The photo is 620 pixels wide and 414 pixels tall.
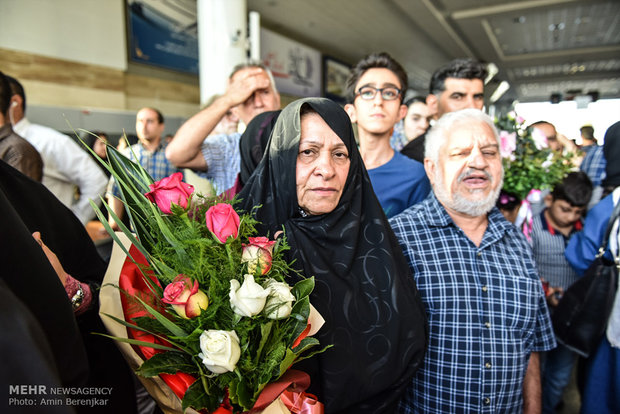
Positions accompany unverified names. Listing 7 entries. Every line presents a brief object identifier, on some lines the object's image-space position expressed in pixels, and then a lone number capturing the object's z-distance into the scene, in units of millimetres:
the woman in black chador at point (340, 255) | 1098
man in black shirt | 2463
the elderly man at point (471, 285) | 1390
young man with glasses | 1916
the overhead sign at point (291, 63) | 9109
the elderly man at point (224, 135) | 1883
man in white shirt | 2590
